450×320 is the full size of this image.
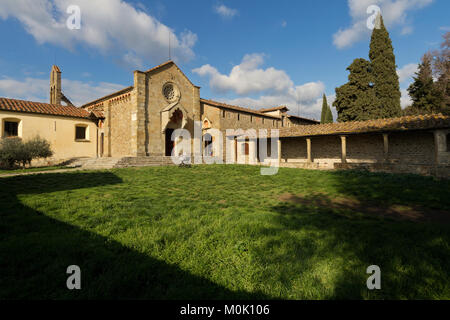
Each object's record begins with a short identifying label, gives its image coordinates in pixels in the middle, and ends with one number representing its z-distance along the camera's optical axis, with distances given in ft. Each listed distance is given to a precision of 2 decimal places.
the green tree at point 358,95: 79.82
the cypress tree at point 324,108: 133.00
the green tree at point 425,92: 74.79
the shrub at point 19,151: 45.74
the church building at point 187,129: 49.47
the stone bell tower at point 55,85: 90.68
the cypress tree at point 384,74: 77.25
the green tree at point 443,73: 71.51
